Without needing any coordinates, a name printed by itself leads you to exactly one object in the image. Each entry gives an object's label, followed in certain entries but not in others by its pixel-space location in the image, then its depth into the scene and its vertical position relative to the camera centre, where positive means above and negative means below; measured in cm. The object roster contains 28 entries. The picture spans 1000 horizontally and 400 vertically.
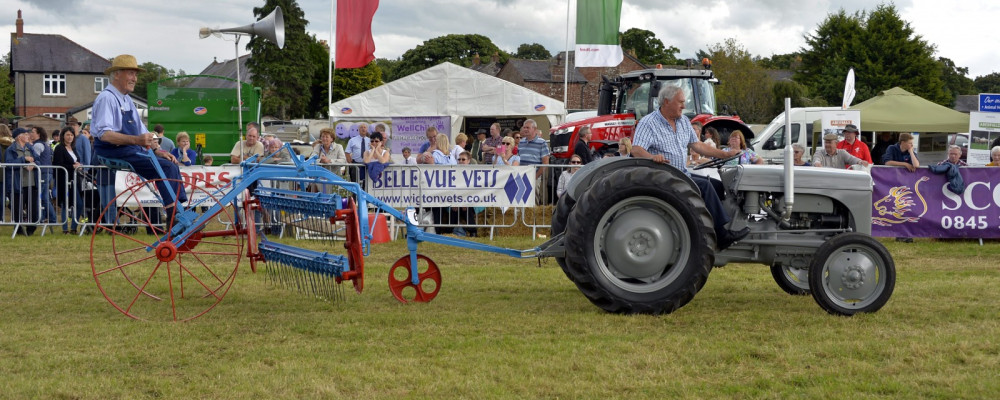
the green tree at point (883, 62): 6097 +721
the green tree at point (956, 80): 8569 +901
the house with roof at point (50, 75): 7569 +675
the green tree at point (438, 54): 8956 +1064
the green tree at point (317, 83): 7444 +622
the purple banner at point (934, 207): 1343 -48
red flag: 1931 +268
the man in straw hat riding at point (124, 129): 770 +24
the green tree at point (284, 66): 6731 +690
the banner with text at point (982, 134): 1839 +79
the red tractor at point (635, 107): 1659 +112
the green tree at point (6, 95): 6869 +447
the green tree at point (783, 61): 10056 +1181
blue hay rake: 702 -62
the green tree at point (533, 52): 11862 +1441
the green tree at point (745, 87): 5784 +510
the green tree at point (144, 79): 10469 +904
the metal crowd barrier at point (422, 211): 1345 -71
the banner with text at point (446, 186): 1343 -31
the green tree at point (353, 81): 6988 +614
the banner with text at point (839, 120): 2109 +116
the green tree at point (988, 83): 10485 +1033
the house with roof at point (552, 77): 6750 +666
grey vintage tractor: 701 -52
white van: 2228 +82
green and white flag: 2039 +297
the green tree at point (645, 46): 9169 +1201
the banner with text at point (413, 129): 2089 +76
